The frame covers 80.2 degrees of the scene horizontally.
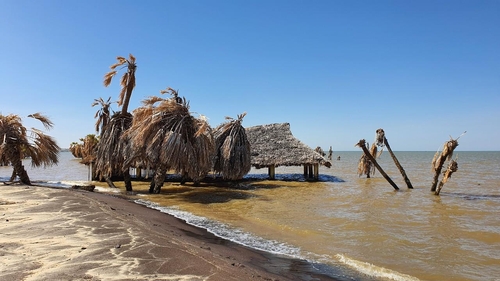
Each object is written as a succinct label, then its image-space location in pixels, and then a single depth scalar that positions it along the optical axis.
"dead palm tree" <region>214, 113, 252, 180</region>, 16.73
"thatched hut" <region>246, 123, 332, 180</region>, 19.47
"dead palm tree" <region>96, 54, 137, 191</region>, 13.88
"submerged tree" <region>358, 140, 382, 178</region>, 22.40
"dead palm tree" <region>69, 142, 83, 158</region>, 44.66
